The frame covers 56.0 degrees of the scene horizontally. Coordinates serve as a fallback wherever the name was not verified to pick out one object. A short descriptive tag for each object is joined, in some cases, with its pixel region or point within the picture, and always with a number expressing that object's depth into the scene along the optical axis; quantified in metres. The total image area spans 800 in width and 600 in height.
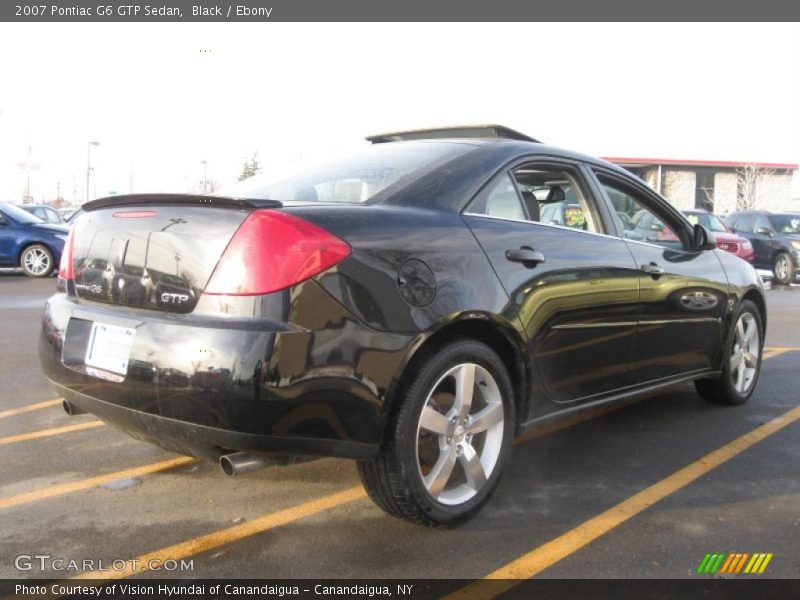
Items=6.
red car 14.78
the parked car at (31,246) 13.79
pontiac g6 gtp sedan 2.47
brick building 43.75
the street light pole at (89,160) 49.86
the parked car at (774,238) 16.67
